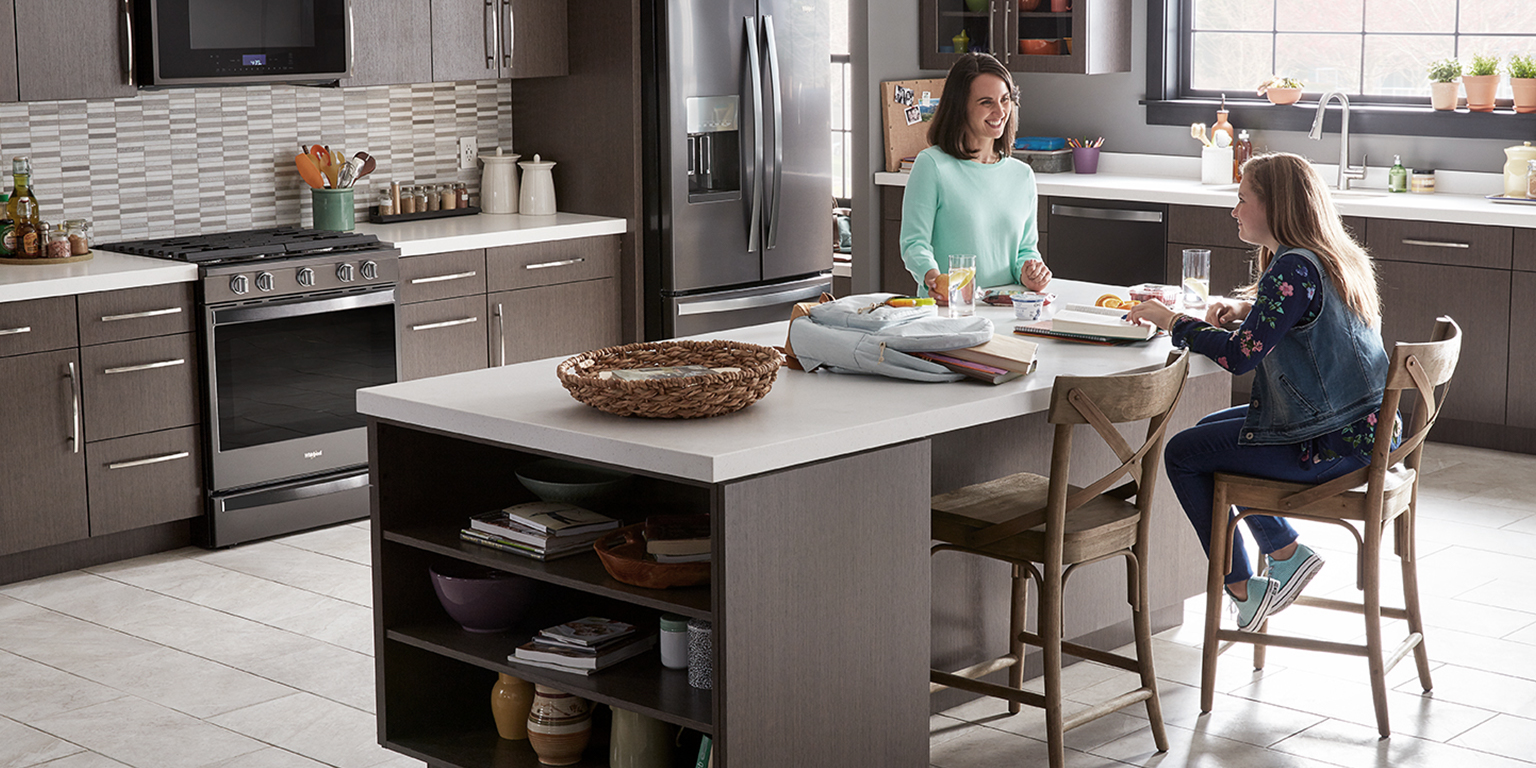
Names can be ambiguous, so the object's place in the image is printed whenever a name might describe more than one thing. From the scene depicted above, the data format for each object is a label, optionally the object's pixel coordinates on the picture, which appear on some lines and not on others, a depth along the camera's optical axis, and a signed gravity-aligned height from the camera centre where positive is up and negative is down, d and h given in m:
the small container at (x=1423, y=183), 6.30 -0.12
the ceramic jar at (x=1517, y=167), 6.00 -0.06
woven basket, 2.76 -0.38
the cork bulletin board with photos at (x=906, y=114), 7.04 +0.17
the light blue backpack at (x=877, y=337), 3.13 -0.34
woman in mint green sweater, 4.35 -0.09
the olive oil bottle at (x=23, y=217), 4.83 -0.16
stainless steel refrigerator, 5.96 +0.01
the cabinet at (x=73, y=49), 4.68 +0.31
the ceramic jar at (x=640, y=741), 2.89 -1.00
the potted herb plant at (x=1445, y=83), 6.28 +0.25
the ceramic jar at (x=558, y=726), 2.97 -1.00
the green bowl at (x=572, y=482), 3.10 -0.59
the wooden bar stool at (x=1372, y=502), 3.30 -0.70
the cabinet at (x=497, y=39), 5.77 +0.41
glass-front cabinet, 6.84 +0.49
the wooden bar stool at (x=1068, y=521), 3.05 -0.70
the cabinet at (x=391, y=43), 5.50 +0.38
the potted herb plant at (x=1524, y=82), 6.10 +0.25
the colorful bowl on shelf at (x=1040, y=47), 6.91 +0.44
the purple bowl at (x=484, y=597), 3.05 -0.79
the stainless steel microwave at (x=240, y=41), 4.93 +0.36
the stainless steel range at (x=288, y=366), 4.91 -0.62
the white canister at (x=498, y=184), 6.20 -0.09
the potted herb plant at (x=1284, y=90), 6.69 +0.24
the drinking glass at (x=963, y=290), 3.62 -0.29
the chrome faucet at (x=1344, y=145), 6.39 +0.02
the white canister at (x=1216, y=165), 6.65 -0.05
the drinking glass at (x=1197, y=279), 3.73 -0.28
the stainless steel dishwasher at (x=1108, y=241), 6.53 -0.34
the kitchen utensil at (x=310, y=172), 5.66 -0.04
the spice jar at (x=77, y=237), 4.92 -0.22
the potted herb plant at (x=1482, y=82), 6.18 +0.25
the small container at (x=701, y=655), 2.78 -0.82
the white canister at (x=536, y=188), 6.19 -0.11
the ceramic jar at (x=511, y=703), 3.07 -0.99
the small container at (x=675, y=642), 2.88 -0.82
